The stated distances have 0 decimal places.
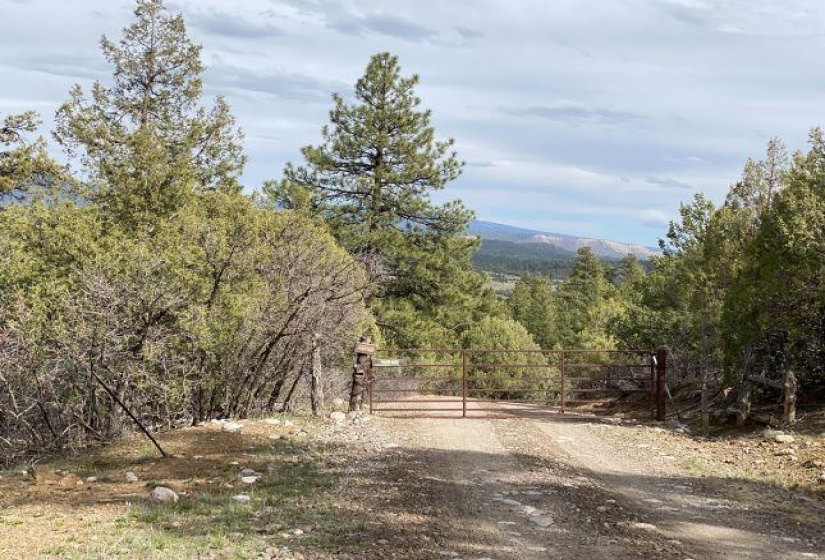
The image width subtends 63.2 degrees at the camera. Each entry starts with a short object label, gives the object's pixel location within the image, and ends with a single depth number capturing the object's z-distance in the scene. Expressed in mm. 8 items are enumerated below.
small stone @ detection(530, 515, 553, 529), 7578
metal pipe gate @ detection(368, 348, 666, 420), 16781
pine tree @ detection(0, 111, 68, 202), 24091
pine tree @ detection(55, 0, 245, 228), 20953
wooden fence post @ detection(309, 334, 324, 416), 15352
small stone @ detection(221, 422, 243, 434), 12258
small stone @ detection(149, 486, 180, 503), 8062
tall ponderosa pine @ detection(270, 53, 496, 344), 27594
